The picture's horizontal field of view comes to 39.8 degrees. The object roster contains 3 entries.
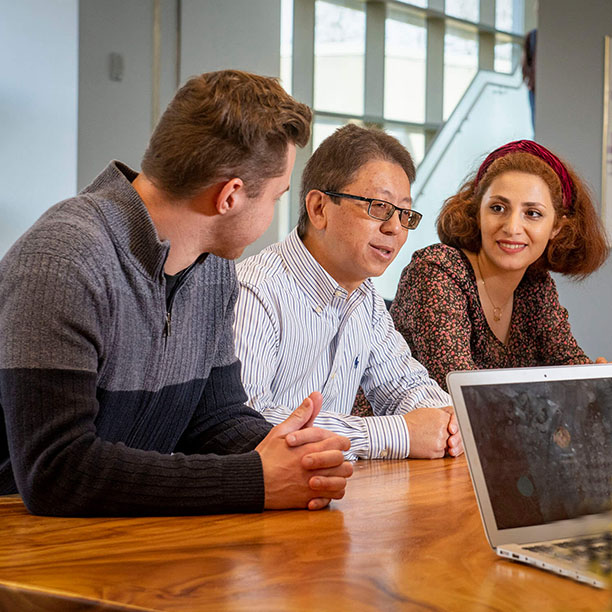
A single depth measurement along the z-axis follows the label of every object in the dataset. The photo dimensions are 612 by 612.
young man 1.04
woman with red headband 2.33
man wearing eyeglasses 1.94
